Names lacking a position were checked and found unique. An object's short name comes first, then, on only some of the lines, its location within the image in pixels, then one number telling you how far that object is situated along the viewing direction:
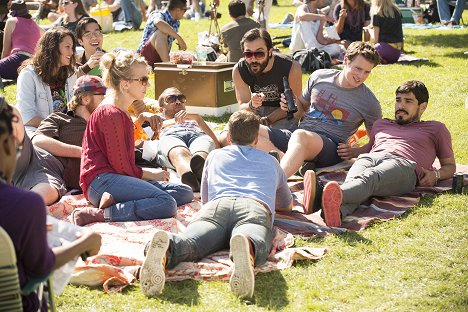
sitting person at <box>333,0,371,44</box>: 26.75
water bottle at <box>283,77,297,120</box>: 14.24
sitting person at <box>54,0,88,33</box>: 23.44
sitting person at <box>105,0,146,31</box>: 36.57
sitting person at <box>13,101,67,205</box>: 11.17
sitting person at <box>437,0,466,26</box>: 34.25
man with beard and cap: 12.19
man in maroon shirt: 11.16
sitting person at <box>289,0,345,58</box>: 25.67
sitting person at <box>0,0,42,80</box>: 21.98
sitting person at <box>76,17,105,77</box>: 17.06
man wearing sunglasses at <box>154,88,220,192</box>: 12.62
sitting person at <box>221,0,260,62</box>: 22.00
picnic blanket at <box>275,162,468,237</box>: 10.82
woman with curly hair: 13.45
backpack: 23.44
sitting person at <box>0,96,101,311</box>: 5.53
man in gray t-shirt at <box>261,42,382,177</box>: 13.32
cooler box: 18.06
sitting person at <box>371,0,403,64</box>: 25.34
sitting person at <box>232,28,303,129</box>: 14.38
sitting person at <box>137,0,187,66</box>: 23.05
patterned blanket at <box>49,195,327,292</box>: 9.07
